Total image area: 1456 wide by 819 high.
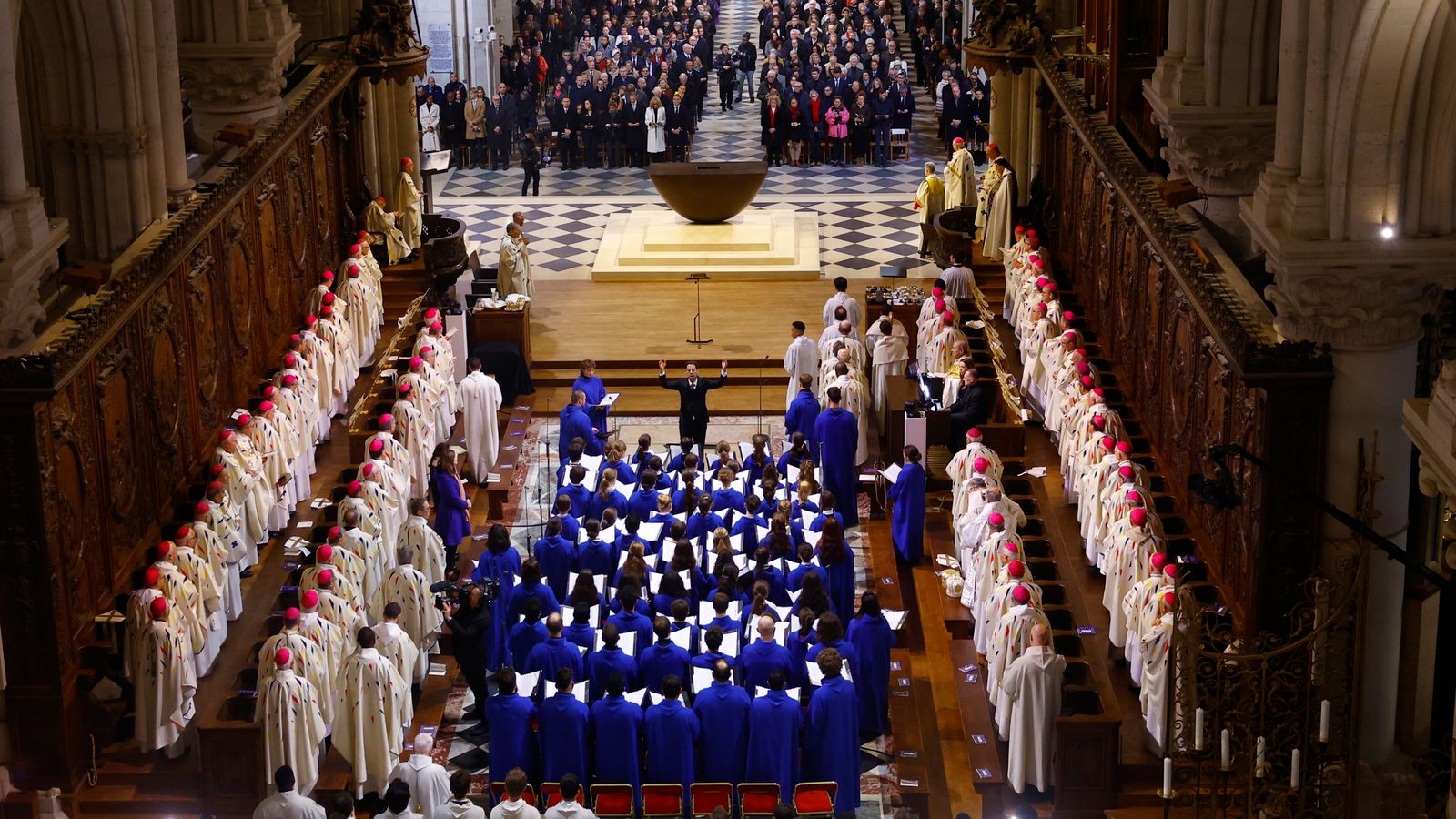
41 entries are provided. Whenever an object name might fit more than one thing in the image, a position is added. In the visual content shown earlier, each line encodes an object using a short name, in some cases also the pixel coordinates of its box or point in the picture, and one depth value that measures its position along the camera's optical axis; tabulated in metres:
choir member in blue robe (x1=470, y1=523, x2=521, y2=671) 16.70
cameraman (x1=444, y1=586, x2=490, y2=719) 15.90
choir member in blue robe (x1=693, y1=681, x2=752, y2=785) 14.43
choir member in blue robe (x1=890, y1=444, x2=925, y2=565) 18.28
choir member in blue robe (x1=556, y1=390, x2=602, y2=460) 19.88
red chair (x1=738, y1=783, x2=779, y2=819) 14.07
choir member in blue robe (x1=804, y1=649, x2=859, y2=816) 14.52
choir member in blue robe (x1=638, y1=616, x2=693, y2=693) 14.98
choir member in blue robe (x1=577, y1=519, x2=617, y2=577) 17.09
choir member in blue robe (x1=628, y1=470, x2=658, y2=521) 17.70
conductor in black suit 20.59
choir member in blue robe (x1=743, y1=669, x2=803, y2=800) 14.37
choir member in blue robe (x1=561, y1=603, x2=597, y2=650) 15.52
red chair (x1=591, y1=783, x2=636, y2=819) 14.19
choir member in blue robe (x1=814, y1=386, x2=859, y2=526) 19.50
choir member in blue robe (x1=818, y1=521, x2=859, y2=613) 16.97
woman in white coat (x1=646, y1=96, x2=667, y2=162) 32.97
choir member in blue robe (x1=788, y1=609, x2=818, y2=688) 15.08
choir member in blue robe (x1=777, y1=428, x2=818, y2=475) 18.86
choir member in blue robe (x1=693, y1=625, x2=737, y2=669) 14.54
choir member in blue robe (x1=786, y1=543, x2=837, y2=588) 16.42
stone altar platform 26.48
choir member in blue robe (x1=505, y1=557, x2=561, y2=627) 16.05
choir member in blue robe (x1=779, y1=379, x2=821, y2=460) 20.12
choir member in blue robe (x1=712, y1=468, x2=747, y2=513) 17.89
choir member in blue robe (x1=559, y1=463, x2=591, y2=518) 18.02
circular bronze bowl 27.58
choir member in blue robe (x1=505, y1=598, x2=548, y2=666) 15.46
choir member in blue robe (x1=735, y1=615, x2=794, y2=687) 14.97
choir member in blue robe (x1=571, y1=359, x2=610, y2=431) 20.34
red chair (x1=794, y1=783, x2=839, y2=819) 14.05
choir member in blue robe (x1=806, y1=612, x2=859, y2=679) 14.75
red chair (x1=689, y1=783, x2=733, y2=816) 14.09
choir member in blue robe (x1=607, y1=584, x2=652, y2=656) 15.40
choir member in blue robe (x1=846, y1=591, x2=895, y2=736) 15.64
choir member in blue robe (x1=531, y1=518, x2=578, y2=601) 17.02
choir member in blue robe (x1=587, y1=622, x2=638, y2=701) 14.94
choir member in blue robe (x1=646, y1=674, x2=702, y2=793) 14.34
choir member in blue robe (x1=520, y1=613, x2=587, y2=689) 15.14
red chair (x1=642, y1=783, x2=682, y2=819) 14.09
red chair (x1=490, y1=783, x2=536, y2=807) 14.47
